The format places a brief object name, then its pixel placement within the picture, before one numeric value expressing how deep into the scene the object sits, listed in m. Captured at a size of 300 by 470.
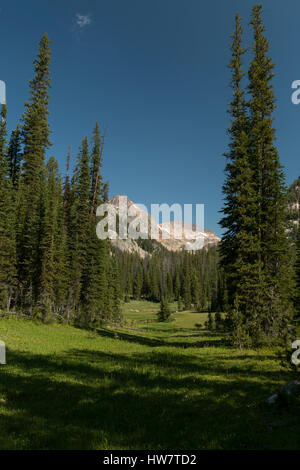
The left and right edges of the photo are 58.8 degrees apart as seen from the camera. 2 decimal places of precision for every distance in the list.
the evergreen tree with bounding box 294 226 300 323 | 29.42
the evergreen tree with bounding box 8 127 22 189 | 47.55
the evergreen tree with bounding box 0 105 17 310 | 29.92
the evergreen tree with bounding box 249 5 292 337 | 22.53
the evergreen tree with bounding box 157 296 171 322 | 68.56
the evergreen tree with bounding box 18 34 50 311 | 31.69
